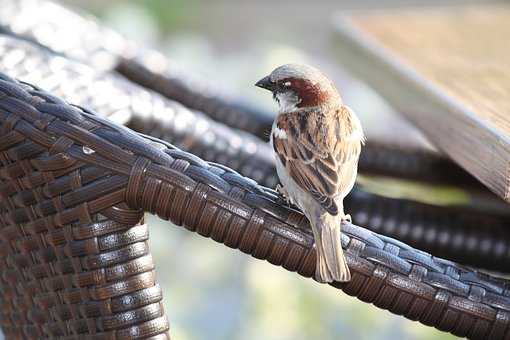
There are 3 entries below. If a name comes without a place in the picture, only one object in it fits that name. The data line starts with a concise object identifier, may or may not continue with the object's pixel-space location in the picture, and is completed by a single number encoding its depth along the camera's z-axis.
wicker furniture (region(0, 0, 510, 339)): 3.55
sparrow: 3.56
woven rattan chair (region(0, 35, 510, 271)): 3.80
